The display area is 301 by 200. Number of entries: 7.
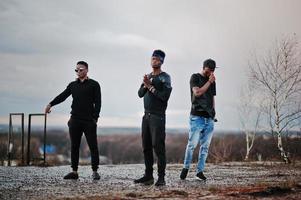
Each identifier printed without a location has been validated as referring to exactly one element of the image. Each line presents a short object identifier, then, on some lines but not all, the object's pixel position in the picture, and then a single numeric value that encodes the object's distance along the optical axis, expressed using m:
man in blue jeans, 7.82
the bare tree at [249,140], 16.26
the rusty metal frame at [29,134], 11.84
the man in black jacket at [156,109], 7.11
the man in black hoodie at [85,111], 8.15
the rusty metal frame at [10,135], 12.51
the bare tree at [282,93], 12.84
